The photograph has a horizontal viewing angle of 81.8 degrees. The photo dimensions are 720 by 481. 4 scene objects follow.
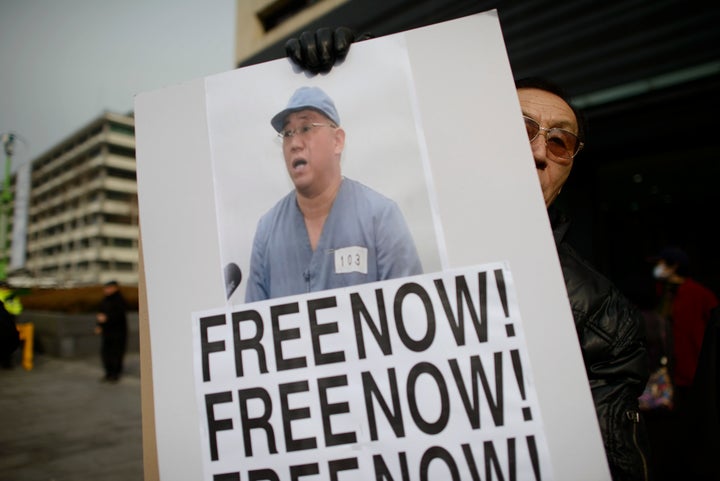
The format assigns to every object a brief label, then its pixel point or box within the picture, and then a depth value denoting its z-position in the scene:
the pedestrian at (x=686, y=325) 3.33
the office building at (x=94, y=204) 57.75
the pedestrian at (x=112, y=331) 7.06
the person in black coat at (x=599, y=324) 1.01
